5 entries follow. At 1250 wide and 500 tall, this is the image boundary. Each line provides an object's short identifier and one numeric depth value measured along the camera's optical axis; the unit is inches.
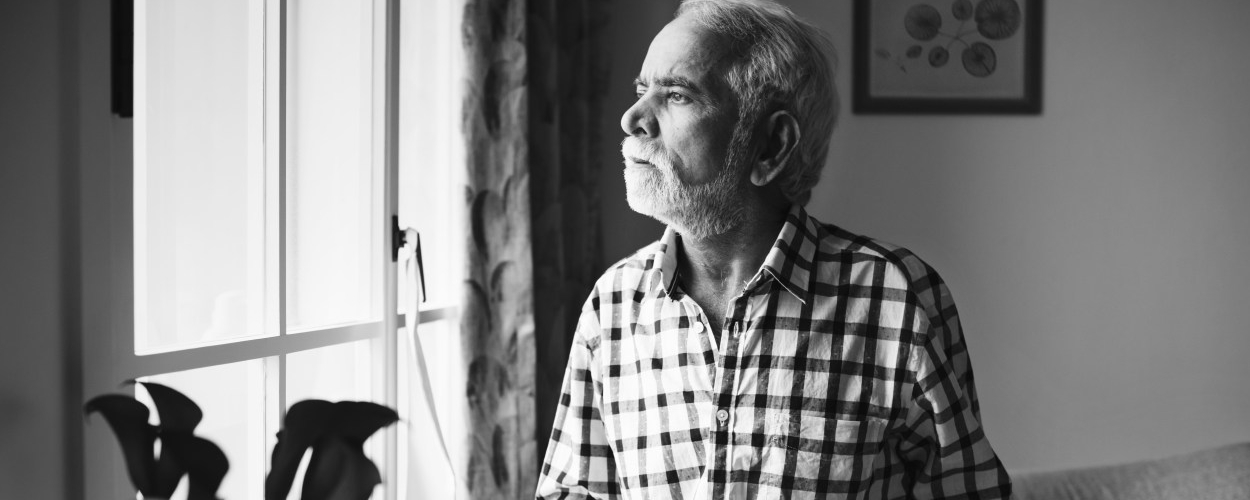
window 39.6
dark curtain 76.2
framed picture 91.7
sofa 54.8
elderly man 38.8
